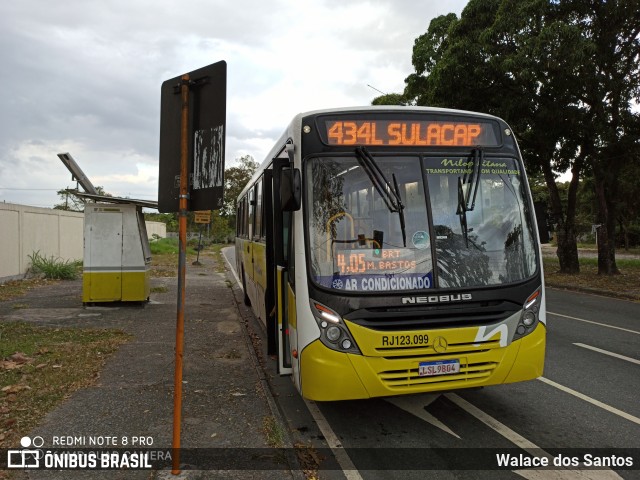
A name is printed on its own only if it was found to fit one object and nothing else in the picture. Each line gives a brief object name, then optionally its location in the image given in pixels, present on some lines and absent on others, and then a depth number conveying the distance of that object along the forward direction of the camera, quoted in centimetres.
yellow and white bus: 409
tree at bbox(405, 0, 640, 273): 1417
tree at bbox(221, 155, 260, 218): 6266
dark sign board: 363
